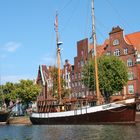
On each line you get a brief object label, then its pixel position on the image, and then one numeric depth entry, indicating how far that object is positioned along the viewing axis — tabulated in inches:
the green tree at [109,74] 1936.7
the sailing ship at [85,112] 1466.3
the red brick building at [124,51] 2349.1
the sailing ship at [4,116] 2187.3
